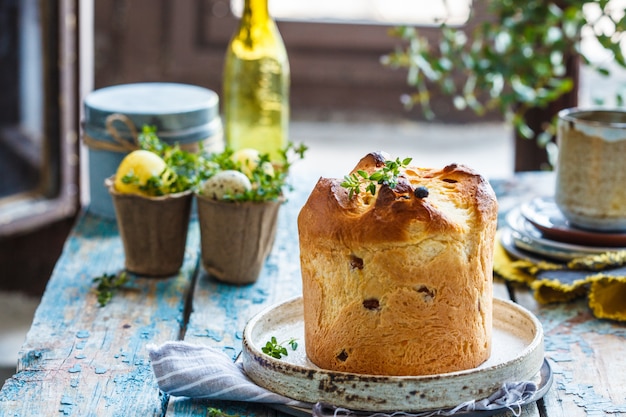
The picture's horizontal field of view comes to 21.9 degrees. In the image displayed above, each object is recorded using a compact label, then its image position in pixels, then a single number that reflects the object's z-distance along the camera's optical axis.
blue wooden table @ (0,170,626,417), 0.95
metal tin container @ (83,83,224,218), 1.27
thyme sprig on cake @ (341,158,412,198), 0.94
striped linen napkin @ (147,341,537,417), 0.92
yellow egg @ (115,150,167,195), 1.16
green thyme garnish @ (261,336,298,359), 0.96
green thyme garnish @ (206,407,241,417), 0.93
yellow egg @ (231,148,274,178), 1.16
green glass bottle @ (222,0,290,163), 1.33
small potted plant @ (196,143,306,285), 1.13
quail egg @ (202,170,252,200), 1.13
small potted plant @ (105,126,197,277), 1.15
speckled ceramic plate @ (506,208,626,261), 1.14
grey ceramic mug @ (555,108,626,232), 1.13
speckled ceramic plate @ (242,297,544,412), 0.91
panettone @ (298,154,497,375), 0.92
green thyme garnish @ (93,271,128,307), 1.12
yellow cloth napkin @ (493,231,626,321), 1.09
